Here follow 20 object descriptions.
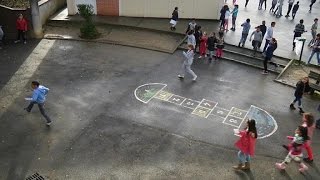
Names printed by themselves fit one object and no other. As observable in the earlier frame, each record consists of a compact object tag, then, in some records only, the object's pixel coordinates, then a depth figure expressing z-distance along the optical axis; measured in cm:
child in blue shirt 944
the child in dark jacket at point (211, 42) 1385
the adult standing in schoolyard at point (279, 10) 1871
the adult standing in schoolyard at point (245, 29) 1464
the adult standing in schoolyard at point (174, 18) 1617
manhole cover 819
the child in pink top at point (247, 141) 787
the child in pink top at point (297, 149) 824
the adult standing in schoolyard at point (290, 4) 1883
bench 1202
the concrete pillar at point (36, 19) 1531
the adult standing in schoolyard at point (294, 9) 1842
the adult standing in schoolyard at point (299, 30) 1520
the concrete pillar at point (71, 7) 1756
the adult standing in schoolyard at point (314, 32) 1554
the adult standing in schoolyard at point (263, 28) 1480
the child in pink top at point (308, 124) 856
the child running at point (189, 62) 1232
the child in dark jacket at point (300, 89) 1090
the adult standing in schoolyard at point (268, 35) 1431
